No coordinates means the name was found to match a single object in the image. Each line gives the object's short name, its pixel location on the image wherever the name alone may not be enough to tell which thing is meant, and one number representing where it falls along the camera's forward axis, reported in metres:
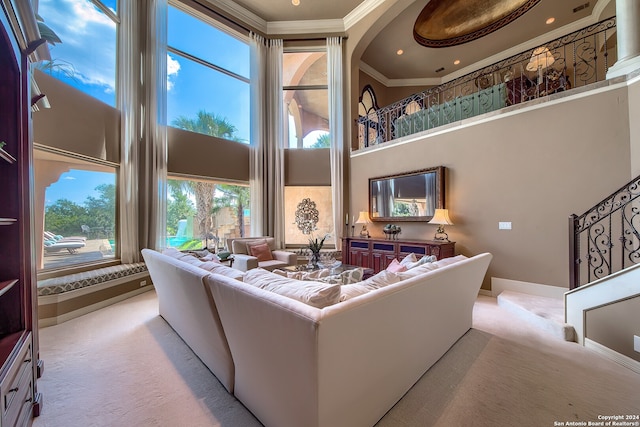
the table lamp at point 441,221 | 4.34
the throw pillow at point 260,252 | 5.10
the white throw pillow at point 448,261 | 2.28
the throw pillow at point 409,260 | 2.70
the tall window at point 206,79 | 5.29
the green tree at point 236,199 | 5.92
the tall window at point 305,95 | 6.63
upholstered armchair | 4.80
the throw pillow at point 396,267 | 2.54
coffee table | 3.82
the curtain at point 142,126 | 4.31
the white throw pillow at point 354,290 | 1.55
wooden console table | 4.31
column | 3.10
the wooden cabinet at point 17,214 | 1.49
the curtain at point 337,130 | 6.25
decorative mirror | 4.70
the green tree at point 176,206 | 5.12
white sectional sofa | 1.18
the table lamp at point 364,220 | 5.74
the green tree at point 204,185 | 5.48
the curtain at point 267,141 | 6.16
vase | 4.18
